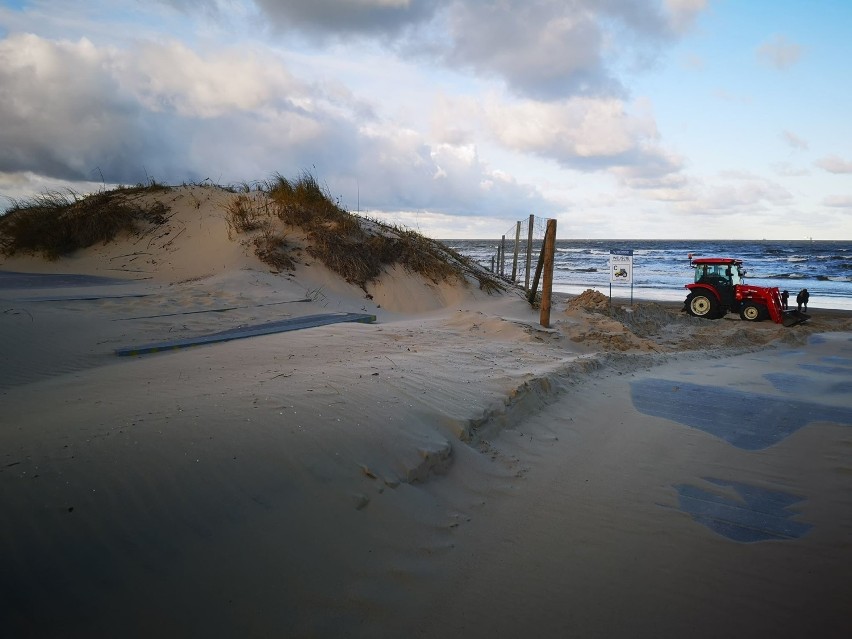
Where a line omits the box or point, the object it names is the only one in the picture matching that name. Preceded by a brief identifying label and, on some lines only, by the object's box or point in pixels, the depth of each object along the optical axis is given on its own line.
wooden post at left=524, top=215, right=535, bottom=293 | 14.62
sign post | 15.38
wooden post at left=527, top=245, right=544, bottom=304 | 12.57
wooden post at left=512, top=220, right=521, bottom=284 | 16.61
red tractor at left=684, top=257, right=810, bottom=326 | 13.80
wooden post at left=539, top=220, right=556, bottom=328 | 10.05
